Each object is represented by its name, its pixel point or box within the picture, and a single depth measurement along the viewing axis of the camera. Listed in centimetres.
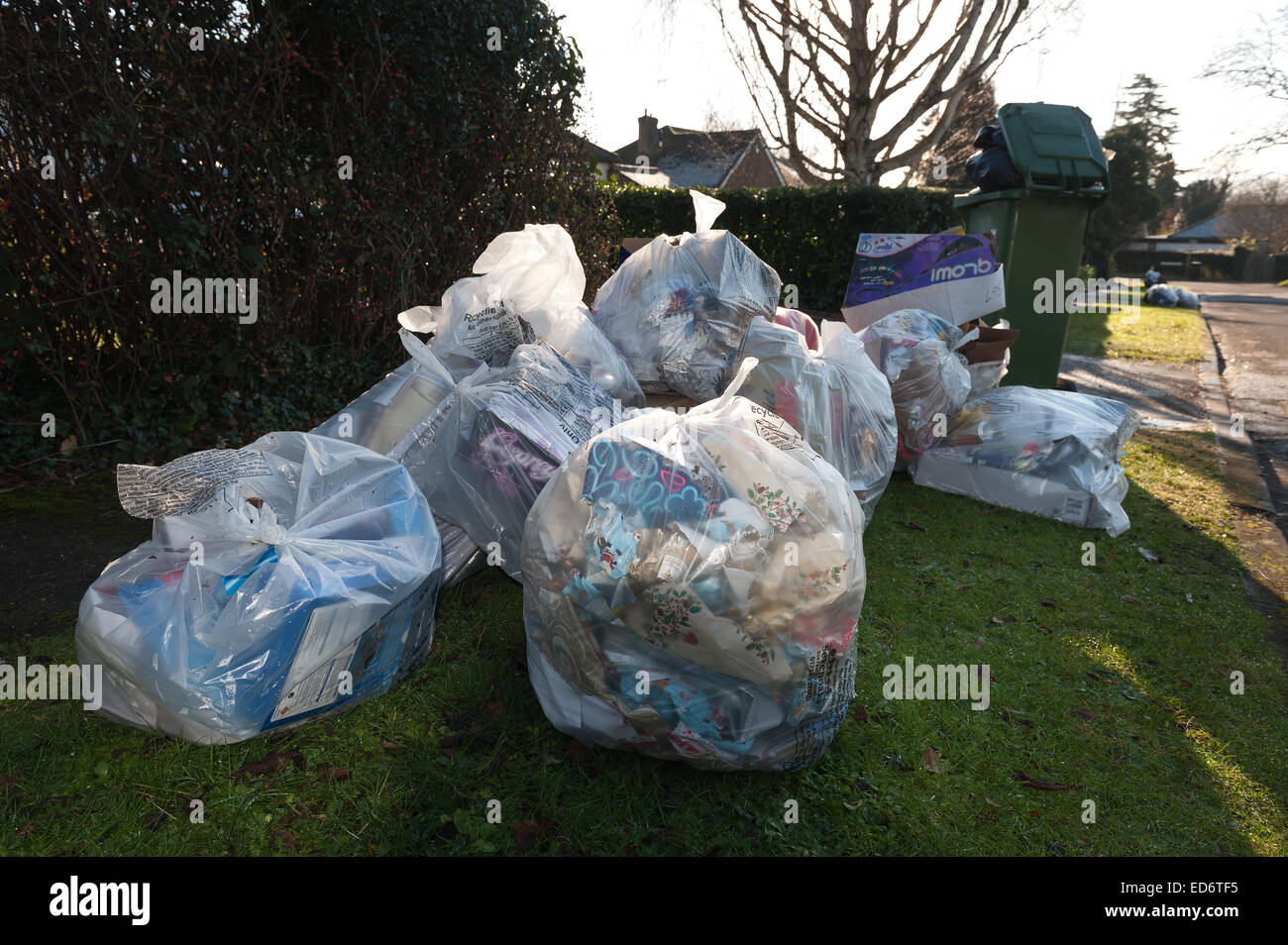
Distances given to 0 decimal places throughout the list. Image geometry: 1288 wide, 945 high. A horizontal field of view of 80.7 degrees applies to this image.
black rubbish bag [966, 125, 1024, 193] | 551
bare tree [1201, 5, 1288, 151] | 2031
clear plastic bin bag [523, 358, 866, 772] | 169
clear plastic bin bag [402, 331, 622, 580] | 238
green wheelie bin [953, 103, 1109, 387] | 539
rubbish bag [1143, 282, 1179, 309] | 1592
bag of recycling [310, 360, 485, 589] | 257
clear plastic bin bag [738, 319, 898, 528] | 300
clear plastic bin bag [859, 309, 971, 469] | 382
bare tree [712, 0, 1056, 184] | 1240
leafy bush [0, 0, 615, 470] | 310
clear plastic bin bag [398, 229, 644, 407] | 291
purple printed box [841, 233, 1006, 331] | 453
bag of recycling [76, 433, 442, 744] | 171
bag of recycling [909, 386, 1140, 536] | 349
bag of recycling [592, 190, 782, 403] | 351
